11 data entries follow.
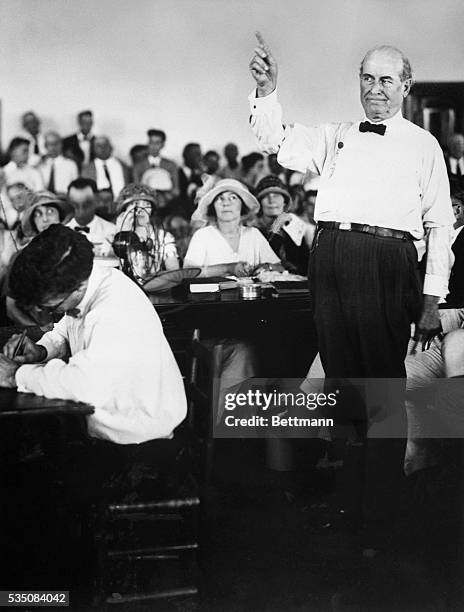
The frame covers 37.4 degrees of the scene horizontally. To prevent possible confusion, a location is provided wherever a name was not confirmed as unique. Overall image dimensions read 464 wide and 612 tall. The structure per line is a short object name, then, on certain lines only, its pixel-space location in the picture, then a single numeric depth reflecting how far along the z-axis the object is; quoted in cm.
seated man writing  200
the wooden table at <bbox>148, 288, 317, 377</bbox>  255
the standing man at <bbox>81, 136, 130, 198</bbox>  307
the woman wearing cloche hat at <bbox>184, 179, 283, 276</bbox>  337
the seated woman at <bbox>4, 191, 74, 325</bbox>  284
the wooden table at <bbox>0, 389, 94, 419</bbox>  180
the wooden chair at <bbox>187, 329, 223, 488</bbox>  204
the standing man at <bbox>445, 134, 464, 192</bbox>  250
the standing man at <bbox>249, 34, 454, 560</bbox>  238
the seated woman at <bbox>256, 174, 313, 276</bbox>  321
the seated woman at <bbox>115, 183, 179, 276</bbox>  317
